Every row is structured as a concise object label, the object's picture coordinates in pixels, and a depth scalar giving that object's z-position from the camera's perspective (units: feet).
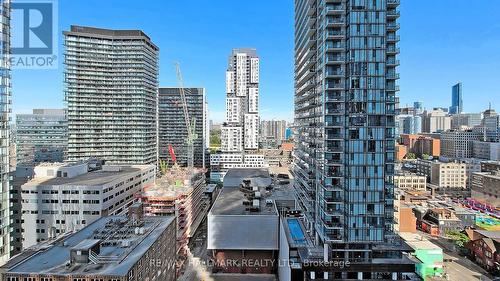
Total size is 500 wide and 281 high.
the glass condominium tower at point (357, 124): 106.42
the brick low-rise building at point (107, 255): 80.64
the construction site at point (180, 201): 176.14
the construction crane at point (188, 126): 347.73
